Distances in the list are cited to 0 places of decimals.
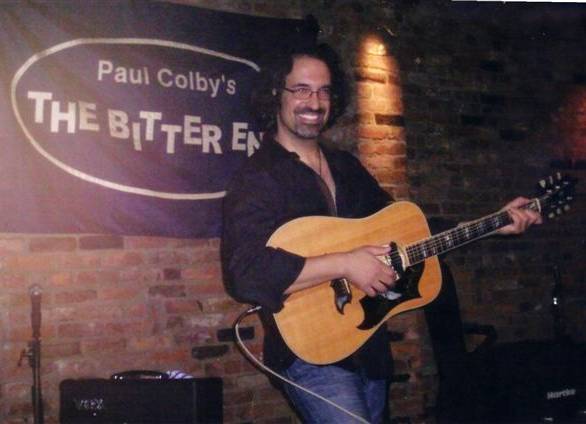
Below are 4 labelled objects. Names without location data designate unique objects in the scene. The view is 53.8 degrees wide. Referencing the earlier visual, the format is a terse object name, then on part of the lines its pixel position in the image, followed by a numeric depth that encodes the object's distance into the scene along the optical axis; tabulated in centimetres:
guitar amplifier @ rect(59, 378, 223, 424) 209
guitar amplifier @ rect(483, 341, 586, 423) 277
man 201
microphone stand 229
